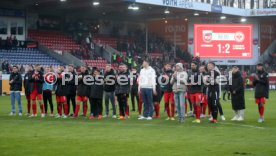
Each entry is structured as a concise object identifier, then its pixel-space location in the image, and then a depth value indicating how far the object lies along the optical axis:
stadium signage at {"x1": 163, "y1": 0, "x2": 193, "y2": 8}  48.28
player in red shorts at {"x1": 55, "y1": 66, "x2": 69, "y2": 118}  21.06
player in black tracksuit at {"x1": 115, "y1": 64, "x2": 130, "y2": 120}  20.36
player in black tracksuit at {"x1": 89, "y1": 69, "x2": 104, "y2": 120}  20.53
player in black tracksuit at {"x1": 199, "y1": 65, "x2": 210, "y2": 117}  20.68
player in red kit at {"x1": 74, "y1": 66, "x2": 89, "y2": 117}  20.98
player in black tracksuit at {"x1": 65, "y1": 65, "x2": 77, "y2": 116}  21.09
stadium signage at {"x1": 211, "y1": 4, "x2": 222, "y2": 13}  53.06
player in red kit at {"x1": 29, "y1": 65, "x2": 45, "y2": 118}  21.12
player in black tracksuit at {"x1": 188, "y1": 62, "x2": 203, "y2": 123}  19.14
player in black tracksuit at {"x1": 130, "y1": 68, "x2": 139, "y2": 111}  24.03
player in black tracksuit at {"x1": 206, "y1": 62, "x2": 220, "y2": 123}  18.52
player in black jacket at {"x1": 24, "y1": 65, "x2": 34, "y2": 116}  21.47
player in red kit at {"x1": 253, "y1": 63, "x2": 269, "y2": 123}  18.91
